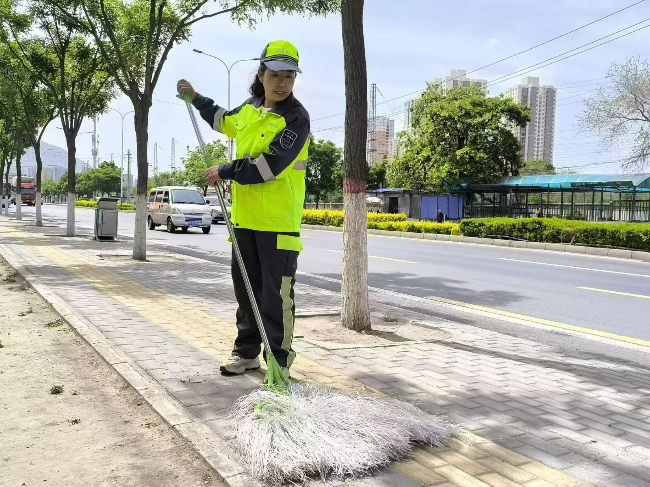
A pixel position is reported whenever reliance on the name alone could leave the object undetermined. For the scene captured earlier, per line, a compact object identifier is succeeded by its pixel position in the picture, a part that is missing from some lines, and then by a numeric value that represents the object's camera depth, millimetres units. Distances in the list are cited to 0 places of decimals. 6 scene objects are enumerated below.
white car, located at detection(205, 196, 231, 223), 23641
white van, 21441
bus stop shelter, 26875
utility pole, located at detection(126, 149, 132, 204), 80412
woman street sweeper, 3205
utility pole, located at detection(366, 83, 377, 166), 48322
